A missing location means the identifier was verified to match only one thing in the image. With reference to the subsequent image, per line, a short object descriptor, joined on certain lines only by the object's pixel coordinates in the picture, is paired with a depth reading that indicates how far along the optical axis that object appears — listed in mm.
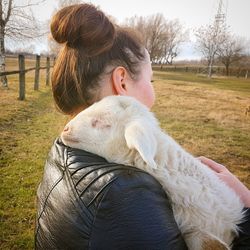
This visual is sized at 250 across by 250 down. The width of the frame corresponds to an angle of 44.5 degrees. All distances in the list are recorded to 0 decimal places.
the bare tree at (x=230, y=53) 66750
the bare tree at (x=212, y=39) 55594
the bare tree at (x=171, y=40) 74519
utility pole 55188
